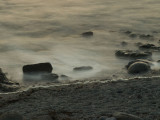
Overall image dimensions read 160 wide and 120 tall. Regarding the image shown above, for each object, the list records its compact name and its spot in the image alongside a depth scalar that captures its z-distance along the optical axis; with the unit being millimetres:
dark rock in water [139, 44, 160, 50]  9878
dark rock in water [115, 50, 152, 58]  9168
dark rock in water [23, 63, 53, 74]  8121
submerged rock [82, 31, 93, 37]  11380
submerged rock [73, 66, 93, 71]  8378
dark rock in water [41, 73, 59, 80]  7832
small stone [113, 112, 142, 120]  4590
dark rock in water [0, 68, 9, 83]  7454
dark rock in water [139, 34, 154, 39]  11032
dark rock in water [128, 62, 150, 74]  7954
